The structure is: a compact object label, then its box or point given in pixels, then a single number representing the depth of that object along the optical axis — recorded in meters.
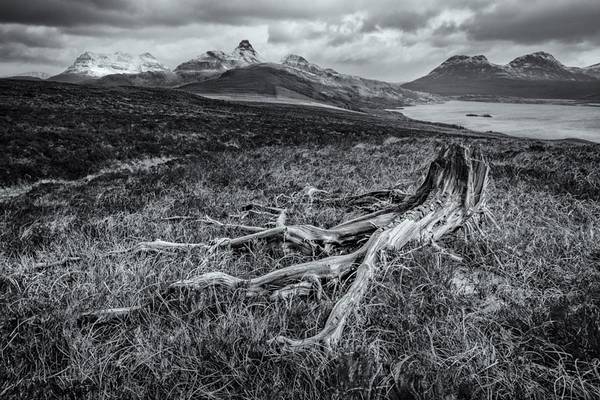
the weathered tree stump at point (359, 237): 3.06
